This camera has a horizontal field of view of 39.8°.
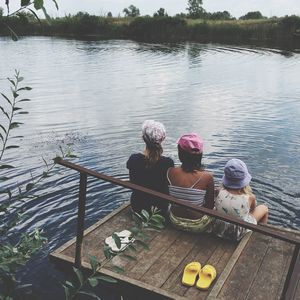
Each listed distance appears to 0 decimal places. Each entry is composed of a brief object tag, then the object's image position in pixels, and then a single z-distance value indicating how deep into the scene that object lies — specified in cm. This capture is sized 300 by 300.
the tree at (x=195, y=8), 7576
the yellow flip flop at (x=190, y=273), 423
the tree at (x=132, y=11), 8011
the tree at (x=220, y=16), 6882
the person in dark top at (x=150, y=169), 518
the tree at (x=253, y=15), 7349
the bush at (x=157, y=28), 5656
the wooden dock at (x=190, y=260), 416
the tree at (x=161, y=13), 6334
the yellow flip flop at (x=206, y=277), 418
